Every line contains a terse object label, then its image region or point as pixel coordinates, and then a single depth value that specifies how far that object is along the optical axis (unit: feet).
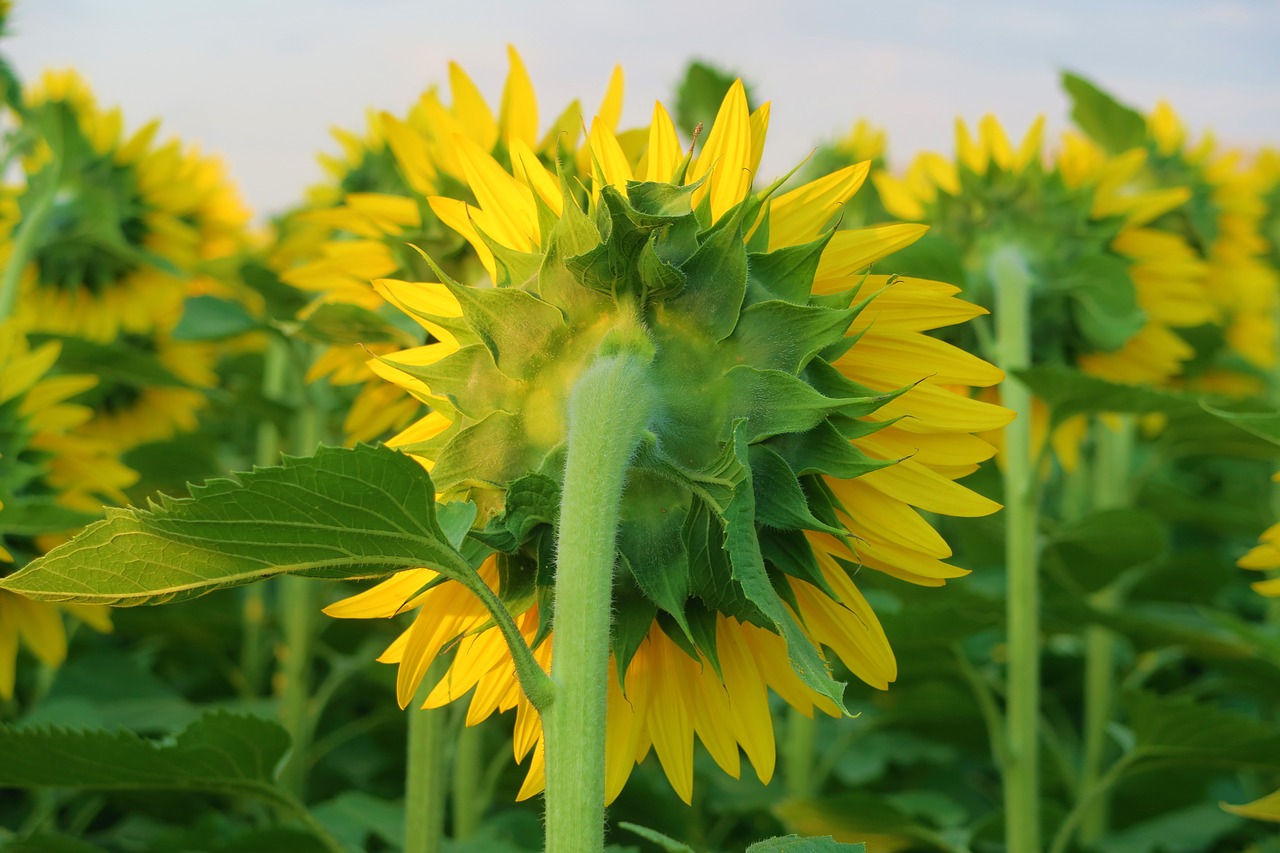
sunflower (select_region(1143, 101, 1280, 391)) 8.67
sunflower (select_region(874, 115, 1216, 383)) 6.56
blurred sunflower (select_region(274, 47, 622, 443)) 4.68
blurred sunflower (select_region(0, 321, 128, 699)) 4.66
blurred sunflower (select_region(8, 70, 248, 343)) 7.34
